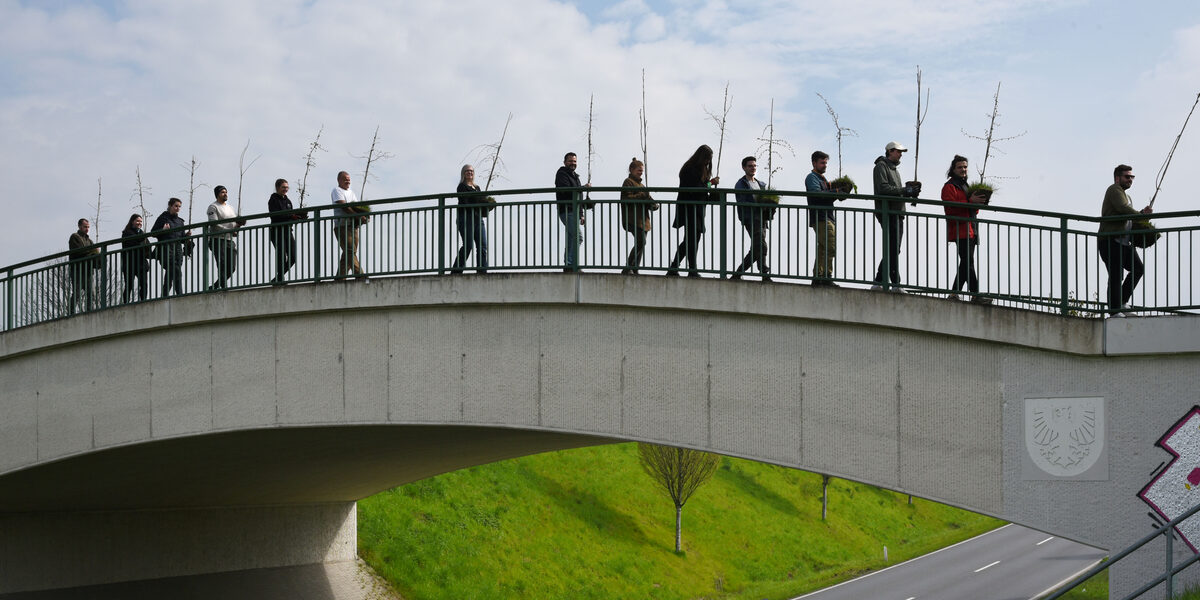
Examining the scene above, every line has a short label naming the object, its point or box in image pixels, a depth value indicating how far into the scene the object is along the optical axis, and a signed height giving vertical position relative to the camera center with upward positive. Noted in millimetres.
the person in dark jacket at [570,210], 13141 +872
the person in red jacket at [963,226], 11727 +625
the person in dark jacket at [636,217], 12992 +780
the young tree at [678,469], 37750 -5593
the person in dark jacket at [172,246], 15094 +552
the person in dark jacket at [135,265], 15469 +316
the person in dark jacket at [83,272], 15888 +237
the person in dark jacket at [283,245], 14453 +535
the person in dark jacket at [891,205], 12031 +854
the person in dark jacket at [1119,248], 11219 +389
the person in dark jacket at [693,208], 12812 +872
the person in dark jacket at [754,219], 12516 +736
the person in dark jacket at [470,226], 13633 +722
